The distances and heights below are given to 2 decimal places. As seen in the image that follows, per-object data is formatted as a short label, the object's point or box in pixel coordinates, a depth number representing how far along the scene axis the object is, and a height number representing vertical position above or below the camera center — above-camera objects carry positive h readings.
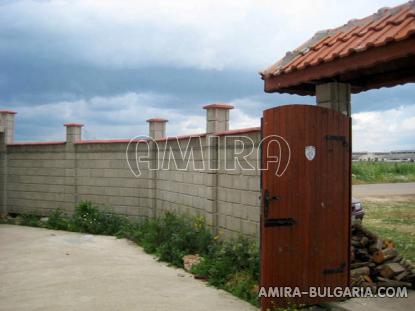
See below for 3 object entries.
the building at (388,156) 56.47 +0.97
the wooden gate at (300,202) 5.44 -0.46
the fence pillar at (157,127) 12.33 +0.90
